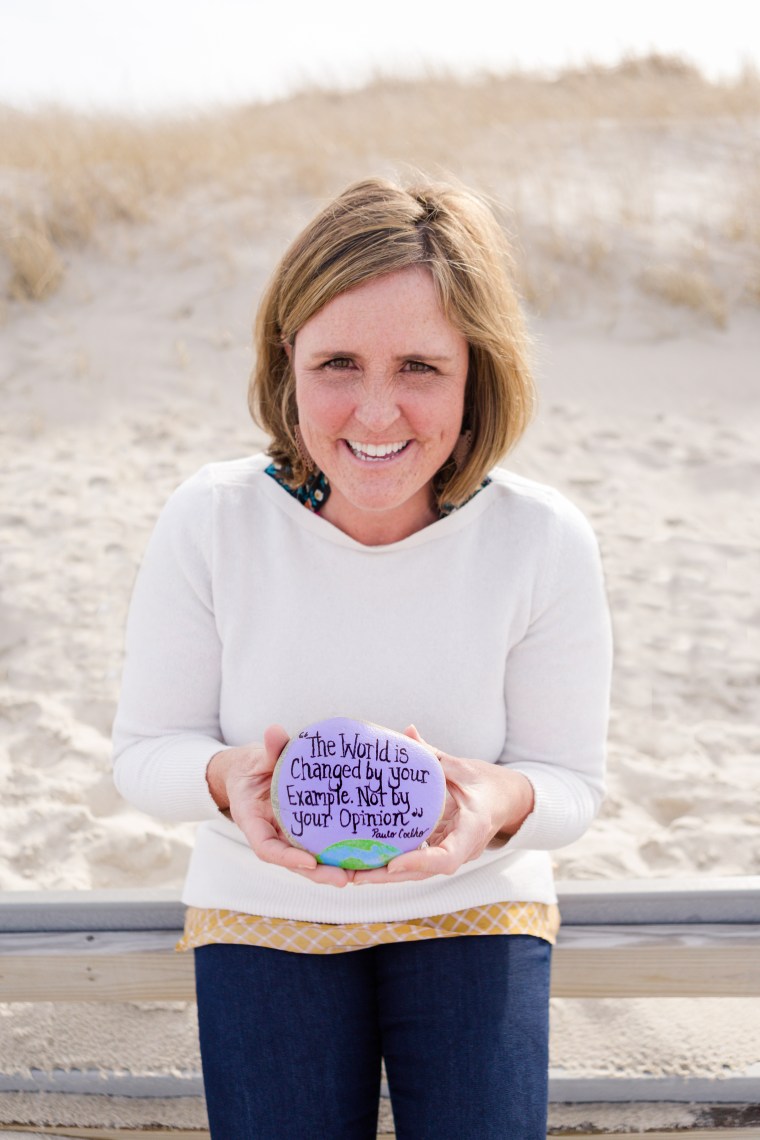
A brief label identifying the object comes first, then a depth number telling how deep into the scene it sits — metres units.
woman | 1.45
